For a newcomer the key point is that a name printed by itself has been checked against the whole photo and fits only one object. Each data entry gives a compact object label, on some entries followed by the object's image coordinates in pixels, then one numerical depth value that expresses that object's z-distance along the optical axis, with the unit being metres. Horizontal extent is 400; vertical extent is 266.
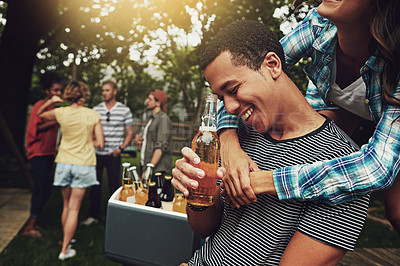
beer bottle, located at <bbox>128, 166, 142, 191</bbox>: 2.64
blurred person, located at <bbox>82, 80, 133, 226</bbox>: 5.36
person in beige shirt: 4.24
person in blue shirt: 1.11
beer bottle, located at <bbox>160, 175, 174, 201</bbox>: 2.72
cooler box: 2.04
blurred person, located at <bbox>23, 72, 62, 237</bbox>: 4.62
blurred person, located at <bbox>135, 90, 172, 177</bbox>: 5.07
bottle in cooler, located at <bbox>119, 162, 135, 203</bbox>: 2.41
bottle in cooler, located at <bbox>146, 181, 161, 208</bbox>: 2.46
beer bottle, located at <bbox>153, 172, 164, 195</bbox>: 2.75
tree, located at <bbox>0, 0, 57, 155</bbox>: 8.14
